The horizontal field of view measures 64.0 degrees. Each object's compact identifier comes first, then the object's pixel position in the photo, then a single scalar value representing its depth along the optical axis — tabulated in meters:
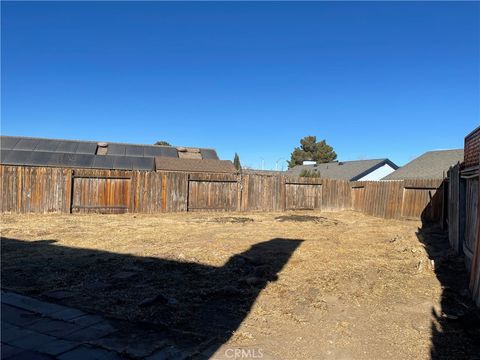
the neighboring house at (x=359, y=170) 35.56
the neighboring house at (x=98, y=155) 22.95
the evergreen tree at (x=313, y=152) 55.03
